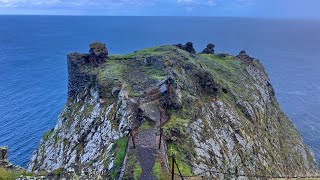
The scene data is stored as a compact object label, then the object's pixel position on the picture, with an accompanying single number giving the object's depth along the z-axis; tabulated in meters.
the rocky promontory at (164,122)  23.20
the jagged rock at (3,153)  22.89
